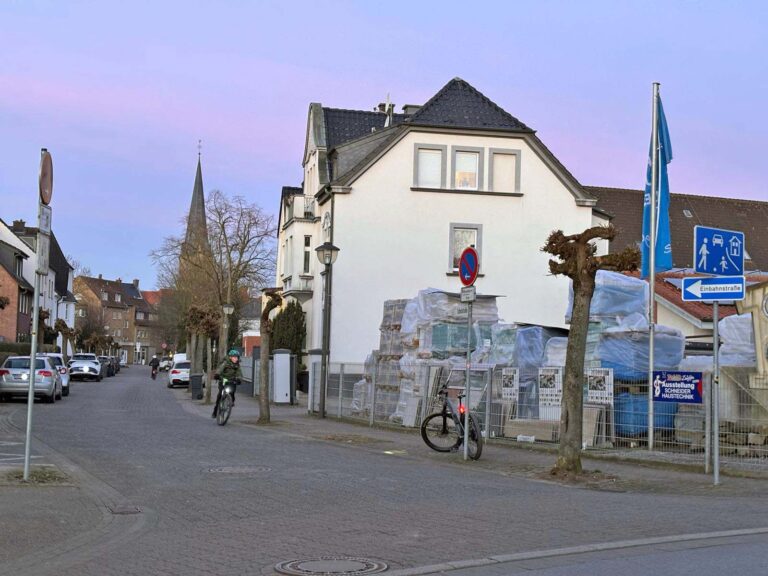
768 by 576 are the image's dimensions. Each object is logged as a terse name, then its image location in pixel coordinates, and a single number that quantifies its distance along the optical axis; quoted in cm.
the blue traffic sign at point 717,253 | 1238
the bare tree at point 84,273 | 14112
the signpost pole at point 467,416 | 1527
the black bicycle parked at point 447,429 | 1558
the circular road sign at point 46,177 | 1127
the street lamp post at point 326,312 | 2506
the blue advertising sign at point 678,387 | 1392
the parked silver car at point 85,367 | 6028
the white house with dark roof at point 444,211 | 3866
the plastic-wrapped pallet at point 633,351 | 1767
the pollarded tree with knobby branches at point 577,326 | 1317
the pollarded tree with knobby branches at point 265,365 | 2334
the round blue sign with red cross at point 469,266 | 1520
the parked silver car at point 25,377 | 3012
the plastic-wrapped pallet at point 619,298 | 1909
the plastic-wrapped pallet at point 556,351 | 1916
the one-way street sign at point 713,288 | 1212
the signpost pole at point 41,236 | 1127
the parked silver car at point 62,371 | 3633
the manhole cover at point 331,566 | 695
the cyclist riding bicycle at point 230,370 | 2295
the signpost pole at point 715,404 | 1230
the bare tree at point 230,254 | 5422
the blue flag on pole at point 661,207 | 1784
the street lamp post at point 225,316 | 3831
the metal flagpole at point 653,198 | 1700
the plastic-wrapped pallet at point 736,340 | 2106
